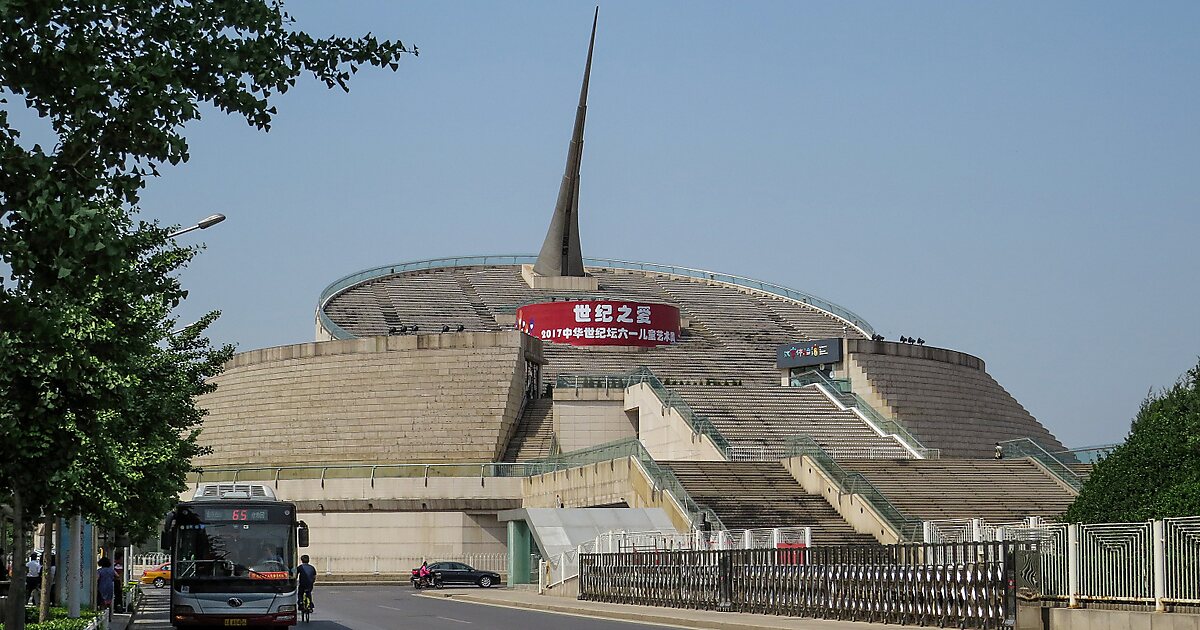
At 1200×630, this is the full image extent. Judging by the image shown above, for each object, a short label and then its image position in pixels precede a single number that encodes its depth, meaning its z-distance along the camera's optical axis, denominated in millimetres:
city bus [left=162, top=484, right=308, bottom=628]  24500
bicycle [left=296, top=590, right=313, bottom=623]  30188
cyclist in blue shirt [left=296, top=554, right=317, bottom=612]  30312
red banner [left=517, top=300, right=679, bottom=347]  67062
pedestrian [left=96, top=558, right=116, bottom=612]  29984
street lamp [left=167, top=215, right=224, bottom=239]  28020
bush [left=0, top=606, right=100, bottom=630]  21328
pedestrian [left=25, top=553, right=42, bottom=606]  31703
